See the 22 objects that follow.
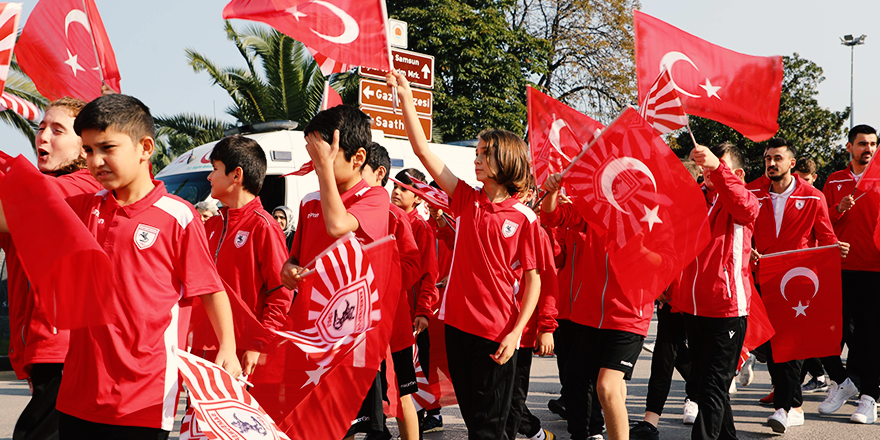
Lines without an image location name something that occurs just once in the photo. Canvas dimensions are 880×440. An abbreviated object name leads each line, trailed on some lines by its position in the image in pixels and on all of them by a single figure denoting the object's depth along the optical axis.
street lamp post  34.58
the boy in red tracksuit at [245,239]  4.24
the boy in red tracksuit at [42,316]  3.32
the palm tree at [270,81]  22.98
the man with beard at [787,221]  6.36
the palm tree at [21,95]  15.57
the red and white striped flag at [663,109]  4.67
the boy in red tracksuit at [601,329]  4.65
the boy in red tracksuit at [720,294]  5.09
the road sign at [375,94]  12.43
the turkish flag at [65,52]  4.66
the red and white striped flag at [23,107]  3.95
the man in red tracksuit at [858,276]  7.01
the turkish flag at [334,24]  3.89
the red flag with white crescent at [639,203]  4.30
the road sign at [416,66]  13.44
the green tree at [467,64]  25.23
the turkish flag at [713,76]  5.05
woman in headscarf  9.17
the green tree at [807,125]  25.73
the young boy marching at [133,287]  2.75
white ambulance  10.33
